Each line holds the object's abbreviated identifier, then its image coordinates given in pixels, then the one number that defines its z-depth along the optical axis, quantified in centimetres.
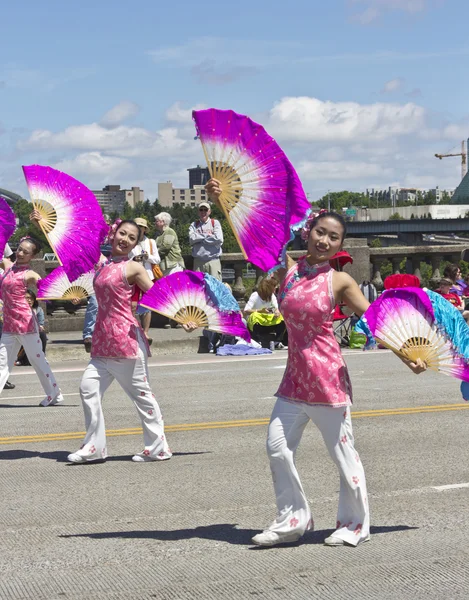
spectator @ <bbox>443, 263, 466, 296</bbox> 1939
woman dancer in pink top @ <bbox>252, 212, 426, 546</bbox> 630
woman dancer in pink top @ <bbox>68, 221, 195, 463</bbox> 899
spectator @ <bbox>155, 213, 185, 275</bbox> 1920
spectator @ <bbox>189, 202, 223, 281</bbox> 1875
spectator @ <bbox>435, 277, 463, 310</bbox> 1802
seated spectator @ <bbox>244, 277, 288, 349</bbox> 1822
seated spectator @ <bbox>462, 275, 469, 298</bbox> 1965
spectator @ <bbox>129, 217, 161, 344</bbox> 1708
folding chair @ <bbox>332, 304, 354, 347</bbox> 1806
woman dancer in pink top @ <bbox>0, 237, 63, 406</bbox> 1191
